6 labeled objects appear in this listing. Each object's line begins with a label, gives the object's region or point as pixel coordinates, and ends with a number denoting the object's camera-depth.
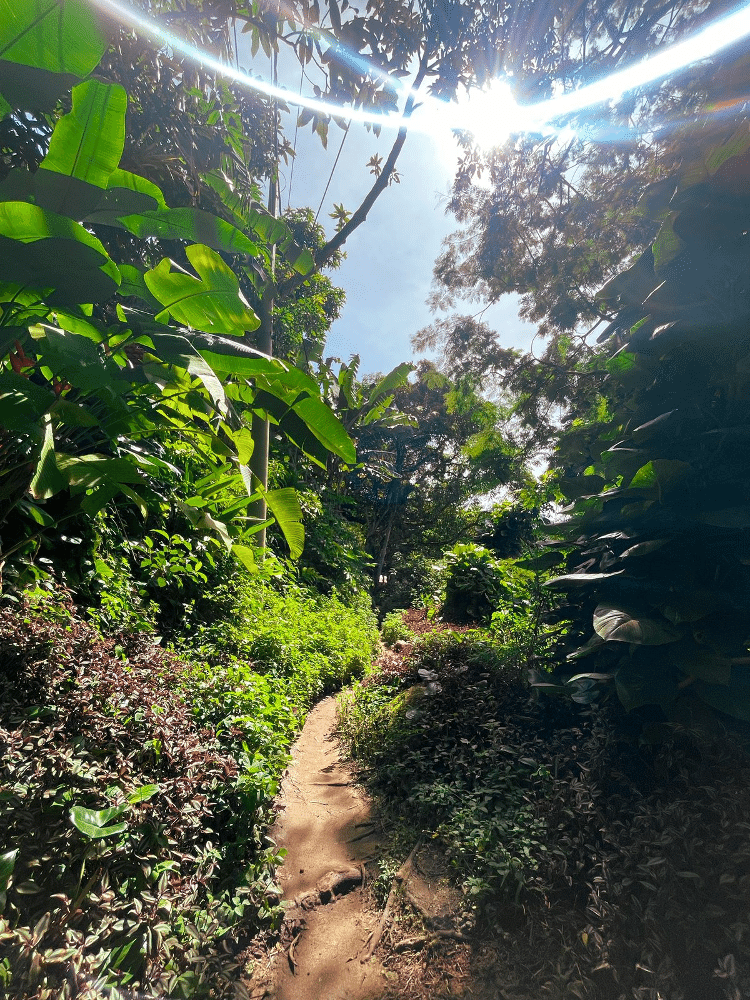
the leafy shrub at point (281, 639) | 3.32
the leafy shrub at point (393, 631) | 6.11
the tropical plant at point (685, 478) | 1.87
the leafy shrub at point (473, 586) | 7.03
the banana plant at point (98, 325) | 1.70
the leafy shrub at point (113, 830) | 1.25
